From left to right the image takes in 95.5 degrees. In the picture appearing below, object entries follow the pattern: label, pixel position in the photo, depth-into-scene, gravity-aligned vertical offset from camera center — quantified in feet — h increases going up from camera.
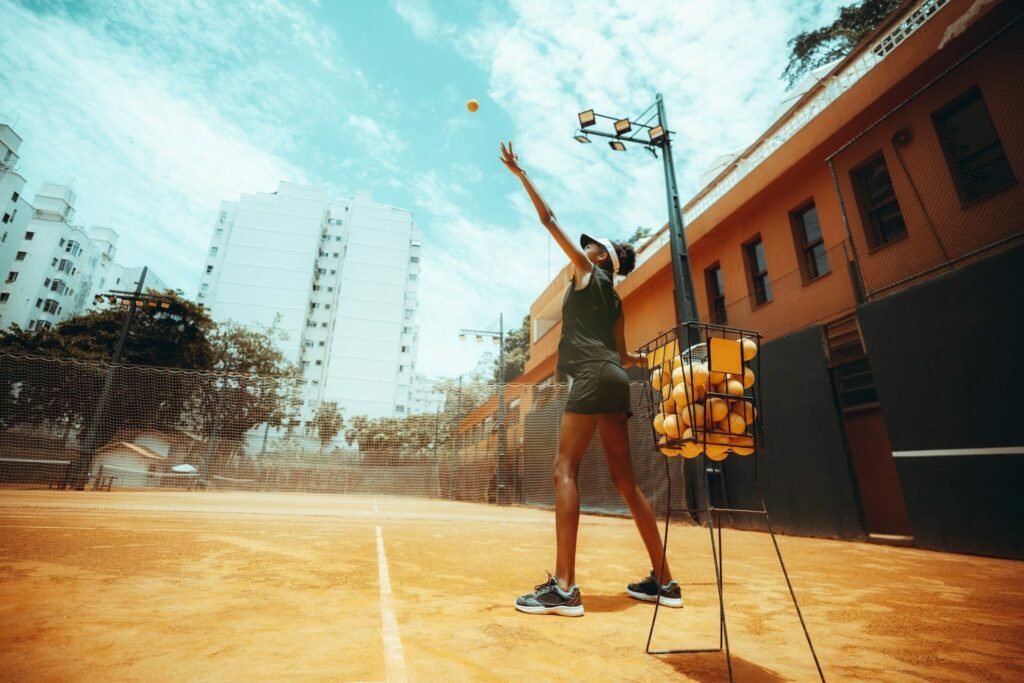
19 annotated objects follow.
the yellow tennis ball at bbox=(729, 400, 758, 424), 6.14 +1.11
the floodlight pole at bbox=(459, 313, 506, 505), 54.70 +5.09
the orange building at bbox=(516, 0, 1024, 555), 22.45 +17.84
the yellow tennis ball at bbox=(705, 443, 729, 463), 6.04 +0.60
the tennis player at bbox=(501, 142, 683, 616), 8.23 +1.63
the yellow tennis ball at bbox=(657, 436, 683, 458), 6.58 +0.64
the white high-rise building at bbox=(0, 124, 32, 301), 118.32 +77.68
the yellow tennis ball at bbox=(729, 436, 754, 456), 6.06 +0.67
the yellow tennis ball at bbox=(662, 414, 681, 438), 6.24 +0.92
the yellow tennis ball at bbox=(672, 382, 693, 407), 6.11 +1.29
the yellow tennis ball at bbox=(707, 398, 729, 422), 5.96 +1.09
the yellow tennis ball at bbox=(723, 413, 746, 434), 6.01 +0.91
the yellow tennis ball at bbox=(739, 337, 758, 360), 6.40 +1.98
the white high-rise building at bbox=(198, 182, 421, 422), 177.68 +76.39
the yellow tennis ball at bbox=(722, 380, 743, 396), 6.08 +1.38
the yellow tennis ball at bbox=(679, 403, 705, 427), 5.95 +1.02
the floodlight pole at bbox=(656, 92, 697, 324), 32.35 +17.10
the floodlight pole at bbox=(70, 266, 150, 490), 49.14 +3.82
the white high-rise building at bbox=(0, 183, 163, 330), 160.86 +75.44
